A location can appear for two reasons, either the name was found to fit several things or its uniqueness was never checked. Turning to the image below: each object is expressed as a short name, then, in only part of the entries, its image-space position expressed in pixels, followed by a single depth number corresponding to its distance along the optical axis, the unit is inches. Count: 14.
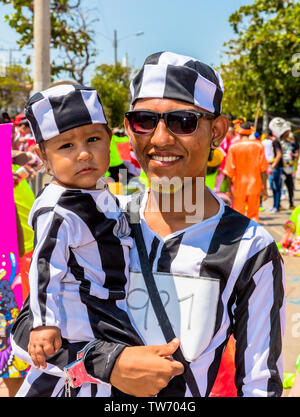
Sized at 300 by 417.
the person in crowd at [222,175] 273.5
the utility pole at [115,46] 1478.8
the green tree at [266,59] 597.6
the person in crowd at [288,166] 420.8
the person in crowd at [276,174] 418.9
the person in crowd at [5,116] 340.3
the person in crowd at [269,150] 443.8
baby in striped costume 55.8
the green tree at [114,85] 1379.2
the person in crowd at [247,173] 295.9
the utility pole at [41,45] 191.3
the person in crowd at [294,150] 432.5
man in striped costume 52.1
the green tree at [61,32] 276.7
